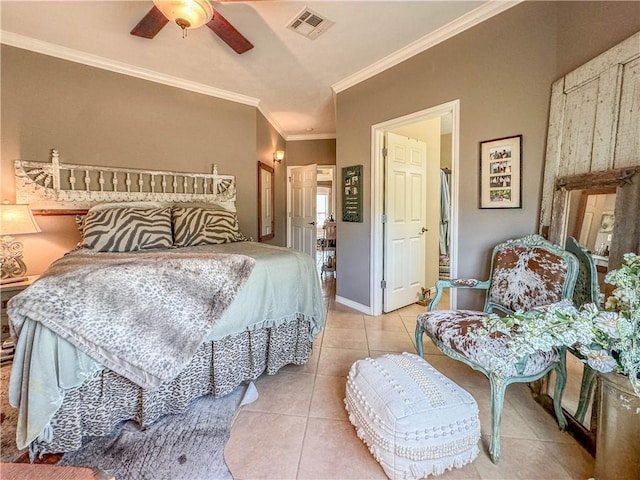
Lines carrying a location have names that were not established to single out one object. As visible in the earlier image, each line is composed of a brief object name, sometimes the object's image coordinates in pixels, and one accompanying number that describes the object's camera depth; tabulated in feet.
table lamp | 7.13
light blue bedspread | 3.90
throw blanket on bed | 4.08
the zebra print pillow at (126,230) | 7.36
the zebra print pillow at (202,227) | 8.63
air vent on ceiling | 7.14
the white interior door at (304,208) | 17.34
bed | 3.97
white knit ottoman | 3.94
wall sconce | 16.55
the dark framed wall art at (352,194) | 10.99
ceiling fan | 5.21
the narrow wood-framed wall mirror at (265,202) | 14.11
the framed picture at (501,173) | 6.69
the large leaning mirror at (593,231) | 4.36
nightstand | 6.86
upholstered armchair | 4.49
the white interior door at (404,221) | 10.65
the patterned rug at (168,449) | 4.18
